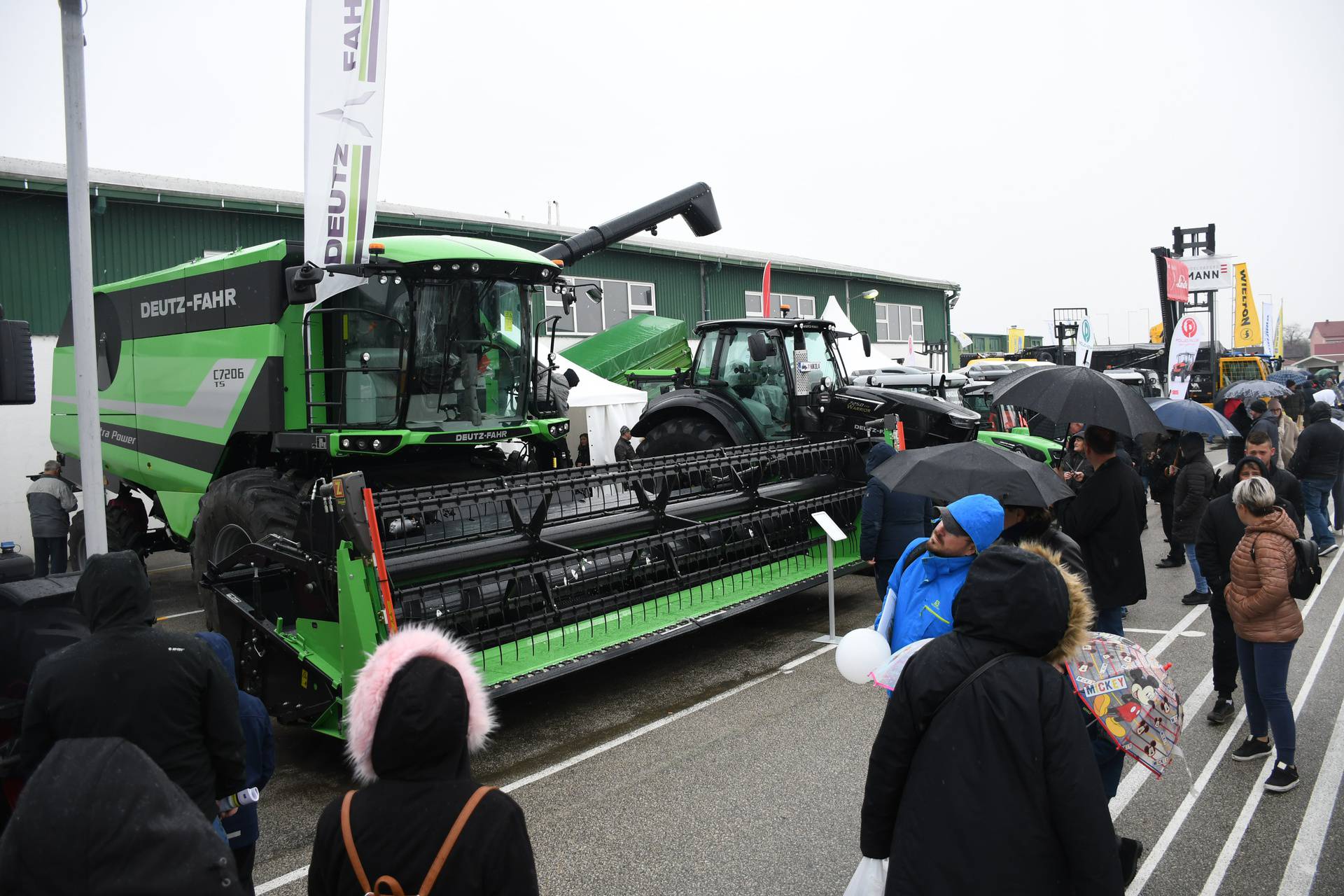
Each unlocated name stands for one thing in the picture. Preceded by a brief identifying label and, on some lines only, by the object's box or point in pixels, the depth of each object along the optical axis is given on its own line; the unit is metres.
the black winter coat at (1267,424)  8.96
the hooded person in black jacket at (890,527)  7.01
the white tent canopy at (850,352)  20.16
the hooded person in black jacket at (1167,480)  10.05
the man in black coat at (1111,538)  4.73
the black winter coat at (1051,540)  3.83
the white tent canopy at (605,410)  14.96
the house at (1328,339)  93.62
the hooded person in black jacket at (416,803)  1.81
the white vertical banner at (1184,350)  16.80
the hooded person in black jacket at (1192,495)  8.53
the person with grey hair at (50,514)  10.51
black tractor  9.53
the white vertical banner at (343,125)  7.20
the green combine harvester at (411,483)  5.25
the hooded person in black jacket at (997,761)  2.21
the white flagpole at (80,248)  4.59
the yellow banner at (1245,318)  26.19
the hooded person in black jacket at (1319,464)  9.66
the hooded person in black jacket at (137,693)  2.67
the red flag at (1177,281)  17.30
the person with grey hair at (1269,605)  4.50
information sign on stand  7.13
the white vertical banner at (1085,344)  23.80
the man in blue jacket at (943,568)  3.35
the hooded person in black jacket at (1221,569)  5.02
